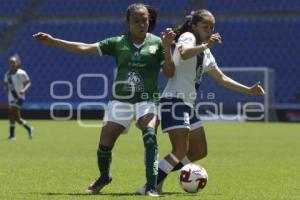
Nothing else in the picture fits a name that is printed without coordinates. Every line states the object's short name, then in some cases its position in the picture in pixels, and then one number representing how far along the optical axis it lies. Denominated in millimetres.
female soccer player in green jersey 15852
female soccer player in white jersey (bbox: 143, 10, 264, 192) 16016
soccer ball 16484
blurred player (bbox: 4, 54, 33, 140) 41372
